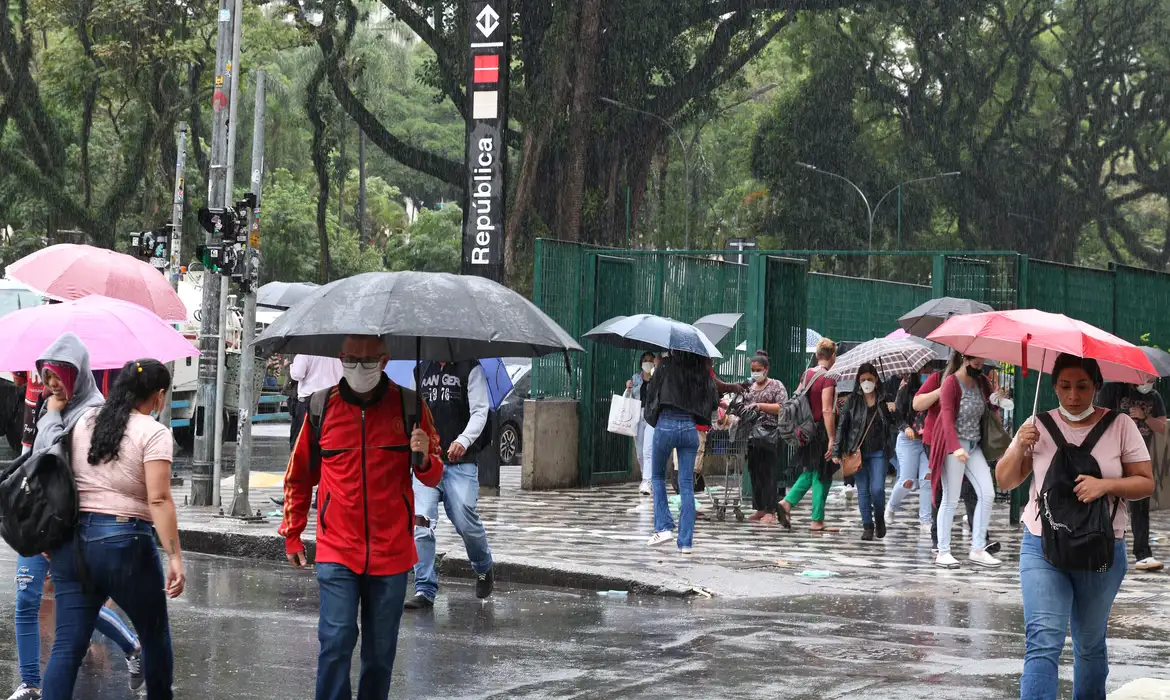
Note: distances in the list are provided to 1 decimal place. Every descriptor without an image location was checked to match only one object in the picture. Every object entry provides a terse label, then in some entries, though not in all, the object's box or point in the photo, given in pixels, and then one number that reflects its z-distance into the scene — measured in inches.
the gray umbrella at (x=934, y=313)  582.9
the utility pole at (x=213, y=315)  596.7
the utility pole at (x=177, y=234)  767.1
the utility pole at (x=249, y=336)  552.7
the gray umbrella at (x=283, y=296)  884.7
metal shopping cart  586.2
